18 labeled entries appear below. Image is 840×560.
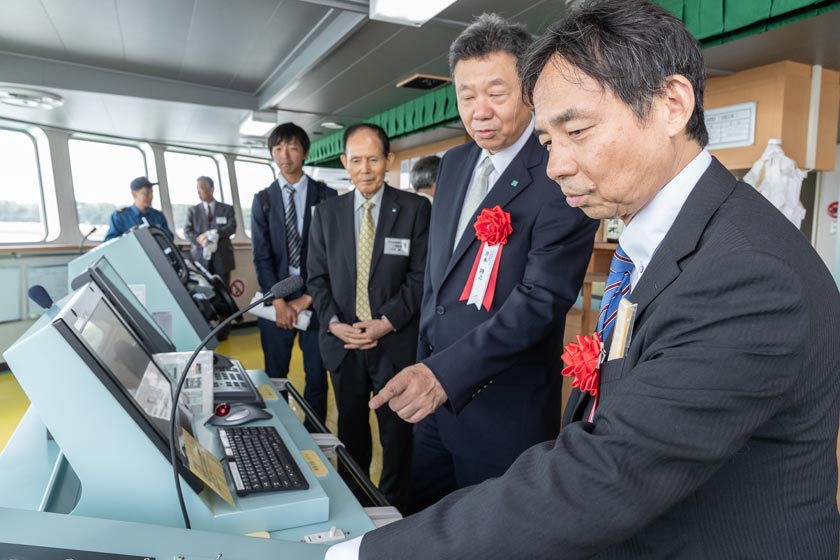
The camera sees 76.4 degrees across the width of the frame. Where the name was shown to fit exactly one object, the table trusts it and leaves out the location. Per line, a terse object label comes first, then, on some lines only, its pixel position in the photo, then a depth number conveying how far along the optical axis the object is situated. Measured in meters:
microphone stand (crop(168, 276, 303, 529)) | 1.10
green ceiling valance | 2.41
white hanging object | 3.38
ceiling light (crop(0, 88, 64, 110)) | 5.03
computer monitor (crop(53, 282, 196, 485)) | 0.87
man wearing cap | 6.13
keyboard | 1.01
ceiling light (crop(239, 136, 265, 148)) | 7.73
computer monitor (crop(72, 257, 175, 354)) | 1.44
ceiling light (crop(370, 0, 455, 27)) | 2.95
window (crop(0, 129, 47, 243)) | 6.30
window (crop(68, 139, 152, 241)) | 7.30
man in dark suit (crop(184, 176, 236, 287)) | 6.88
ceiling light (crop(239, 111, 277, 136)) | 6.17
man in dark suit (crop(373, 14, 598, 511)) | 1.32
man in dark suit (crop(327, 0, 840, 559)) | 0.53
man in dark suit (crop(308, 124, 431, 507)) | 2.29
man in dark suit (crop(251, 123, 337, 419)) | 3.06
